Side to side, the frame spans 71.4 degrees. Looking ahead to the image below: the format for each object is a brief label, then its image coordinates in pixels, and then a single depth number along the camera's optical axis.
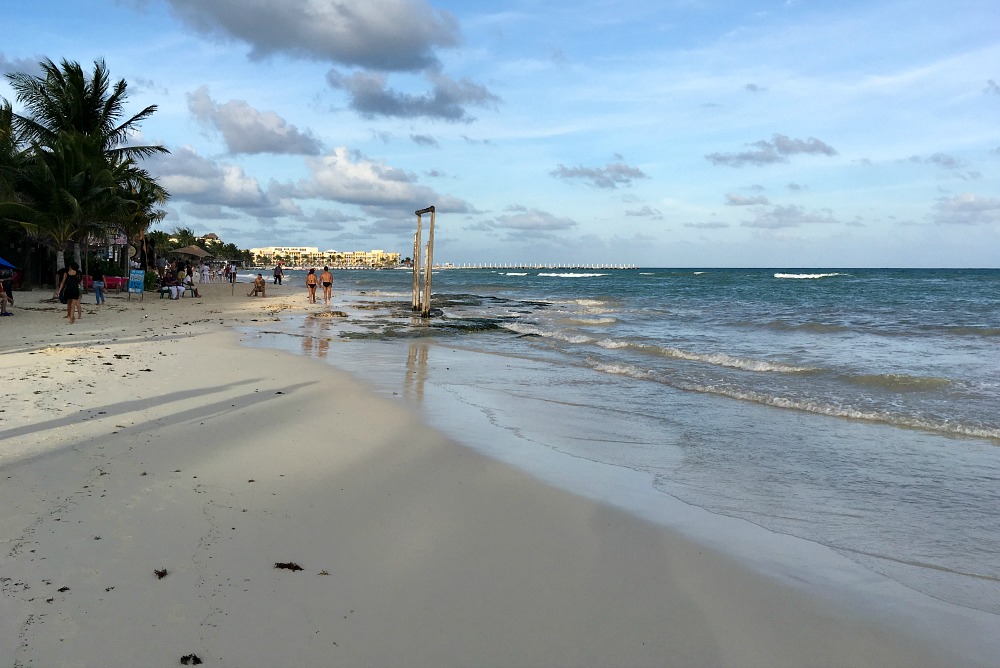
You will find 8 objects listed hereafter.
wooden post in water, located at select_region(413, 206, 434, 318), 21.08
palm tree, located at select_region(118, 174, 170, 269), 27.48
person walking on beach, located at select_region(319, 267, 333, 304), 29.13
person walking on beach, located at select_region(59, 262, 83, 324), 15.14
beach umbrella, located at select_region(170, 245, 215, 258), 44.22
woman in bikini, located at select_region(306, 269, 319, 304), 29.11
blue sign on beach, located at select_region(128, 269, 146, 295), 24.48
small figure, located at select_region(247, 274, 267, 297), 33.03
